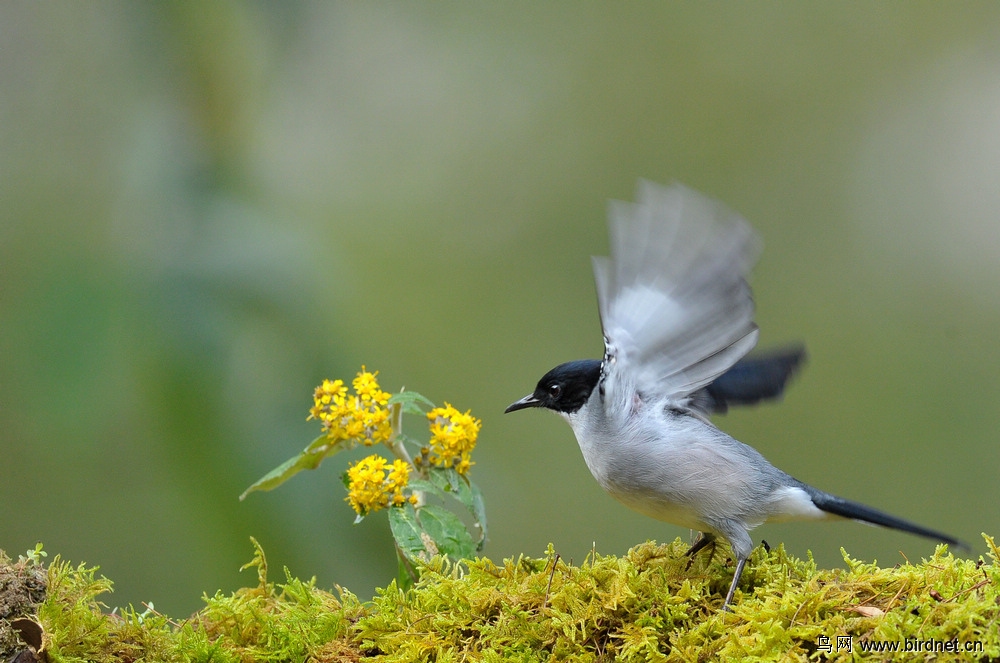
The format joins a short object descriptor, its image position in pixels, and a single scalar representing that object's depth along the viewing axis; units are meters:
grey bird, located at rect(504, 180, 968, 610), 4.00
